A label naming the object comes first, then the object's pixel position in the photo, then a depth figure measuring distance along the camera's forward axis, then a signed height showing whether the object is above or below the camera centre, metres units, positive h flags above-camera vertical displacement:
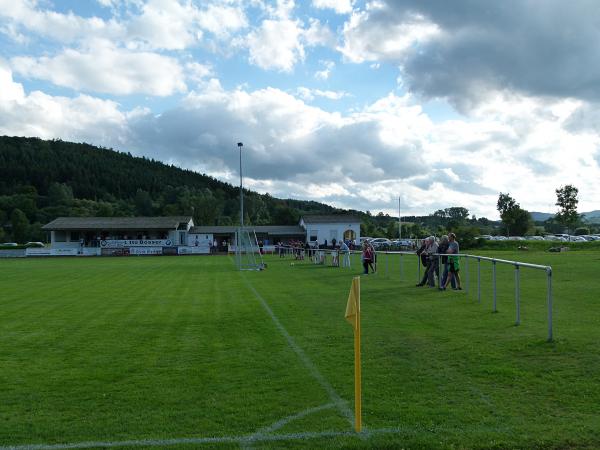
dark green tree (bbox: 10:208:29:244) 109.05 +1.22
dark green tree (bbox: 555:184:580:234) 65.50 +3.24
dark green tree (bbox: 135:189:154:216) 140.75 +7.04
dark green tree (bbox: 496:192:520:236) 80.12 +3.34
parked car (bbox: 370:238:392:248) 68.01 -1.36
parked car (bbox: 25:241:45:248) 79.69 -1.69
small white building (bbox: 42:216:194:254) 73.62 +0.26
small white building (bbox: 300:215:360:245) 79.06 +0.46
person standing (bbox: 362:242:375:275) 24.67 -1.10
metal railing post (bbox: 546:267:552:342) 8.69 -1.29
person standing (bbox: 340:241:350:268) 30.58 -1.32
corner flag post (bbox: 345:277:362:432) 4.97 -0.84
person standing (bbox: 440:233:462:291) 16.30 -0.91
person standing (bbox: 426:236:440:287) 17.59 -0.91
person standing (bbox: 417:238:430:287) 18.19 -0.81
